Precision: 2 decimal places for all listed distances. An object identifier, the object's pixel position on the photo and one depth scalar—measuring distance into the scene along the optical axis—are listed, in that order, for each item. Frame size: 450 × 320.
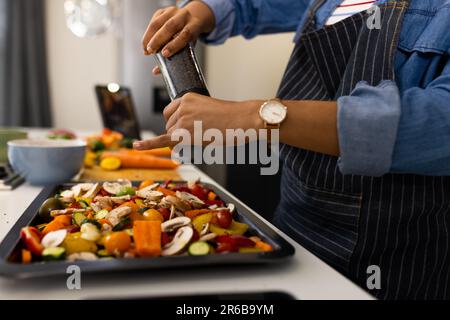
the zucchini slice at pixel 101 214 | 0.68
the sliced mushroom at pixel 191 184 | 0.88
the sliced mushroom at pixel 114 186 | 0.86
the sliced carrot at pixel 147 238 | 0.55
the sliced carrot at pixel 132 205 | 0.69
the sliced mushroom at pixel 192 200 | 0.76
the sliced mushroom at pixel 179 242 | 0.56
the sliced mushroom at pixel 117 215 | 0.64
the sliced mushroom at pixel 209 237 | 0.59
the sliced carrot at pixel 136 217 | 0.66
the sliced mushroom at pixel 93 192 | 0.83
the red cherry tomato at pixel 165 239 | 0.58
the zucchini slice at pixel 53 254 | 0.53
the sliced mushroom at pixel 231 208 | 0.74
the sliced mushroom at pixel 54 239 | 0.56
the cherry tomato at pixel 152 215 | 0.66
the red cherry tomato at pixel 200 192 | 0.85
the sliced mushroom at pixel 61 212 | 0.70
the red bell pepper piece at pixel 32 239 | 0.55
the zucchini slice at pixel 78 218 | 0.66
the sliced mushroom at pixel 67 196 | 0.79
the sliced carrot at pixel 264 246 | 0.59
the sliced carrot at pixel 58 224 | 0.63
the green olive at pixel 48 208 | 0.71
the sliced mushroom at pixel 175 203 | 0.71
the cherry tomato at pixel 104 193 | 0.86
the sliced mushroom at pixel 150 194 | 0.77
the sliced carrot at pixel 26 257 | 0.54
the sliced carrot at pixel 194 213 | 0.70
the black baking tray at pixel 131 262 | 0.50
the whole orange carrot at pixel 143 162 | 1.44
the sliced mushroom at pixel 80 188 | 0.85
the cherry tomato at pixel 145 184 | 0.90
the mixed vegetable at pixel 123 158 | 1.43
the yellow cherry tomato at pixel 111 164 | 1.41
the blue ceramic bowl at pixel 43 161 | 1.08
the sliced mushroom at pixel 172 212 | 0.68
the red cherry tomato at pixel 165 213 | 0.69
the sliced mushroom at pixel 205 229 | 0.62
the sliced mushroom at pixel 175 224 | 0.62
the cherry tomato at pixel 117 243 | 0.55
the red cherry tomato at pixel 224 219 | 0.67
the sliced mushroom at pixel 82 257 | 0.54
